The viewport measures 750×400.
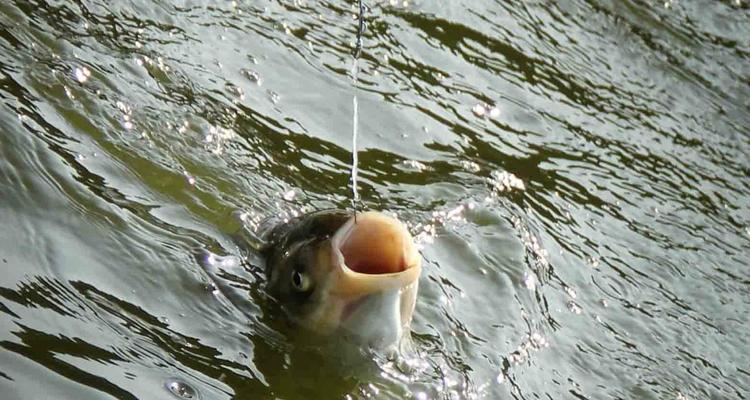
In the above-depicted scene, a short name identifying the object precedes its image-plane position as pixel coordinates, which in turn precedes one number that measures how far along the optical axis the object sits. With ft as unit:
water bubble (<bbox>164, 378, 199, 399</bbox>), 21.41
